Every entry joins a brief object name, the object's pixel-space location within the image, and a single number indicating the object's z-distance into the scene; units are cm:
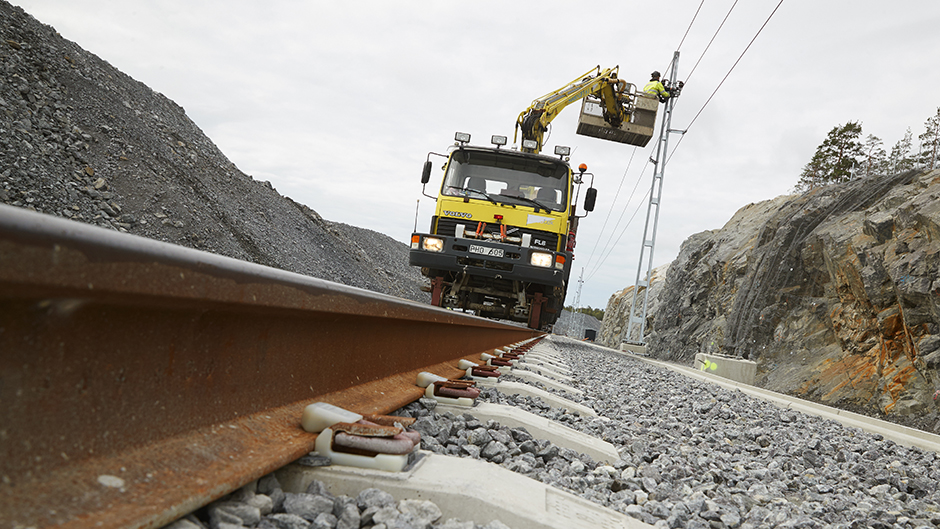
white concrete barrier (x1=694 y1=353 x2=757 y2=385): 1089
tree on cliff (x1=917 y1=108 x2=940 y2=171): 4819
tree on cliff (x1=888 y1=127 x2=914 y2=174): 5088
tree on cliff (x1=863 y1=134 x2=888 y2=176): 5228
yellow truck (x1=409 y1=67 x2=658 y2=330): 971
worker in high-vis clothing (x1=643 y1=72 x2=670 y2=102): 1546
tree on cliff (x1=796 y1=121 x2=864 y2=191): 5175
